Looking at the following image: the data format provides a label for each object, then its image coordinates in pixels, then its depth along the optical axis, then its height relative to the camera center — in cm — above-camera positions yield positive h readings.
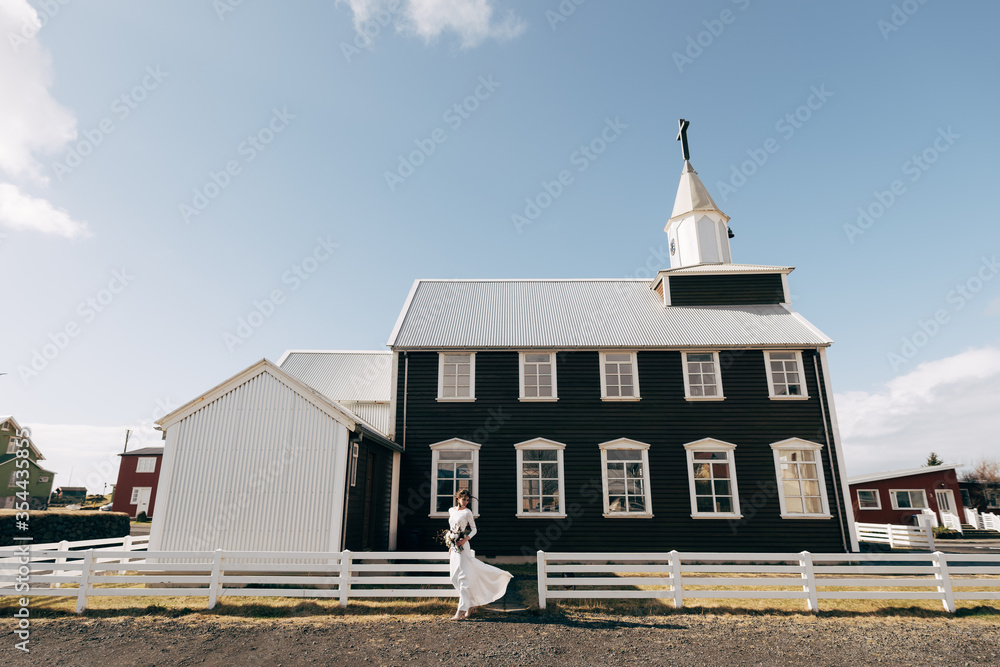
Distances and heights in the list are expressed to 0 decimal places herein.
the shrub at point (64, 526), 1838 -127
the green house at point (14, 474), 2977 +125
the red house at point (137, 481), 3603 +87
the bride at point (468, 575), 918 -140
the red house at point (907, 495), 3055 -17
